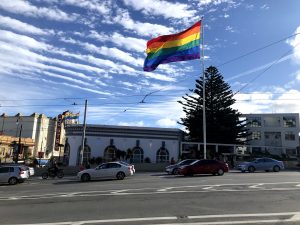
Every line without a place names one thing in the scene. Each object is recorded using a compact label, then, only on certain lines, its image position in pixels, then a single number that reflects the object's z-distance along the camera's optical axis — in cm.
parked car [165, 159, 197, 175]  1939
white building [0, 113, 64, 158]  6693
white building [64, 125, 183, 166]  3030
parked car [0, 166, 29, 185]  1793
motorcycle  2080
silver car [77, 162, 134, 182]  1715
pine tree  3810
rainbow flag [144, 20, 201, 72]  1826
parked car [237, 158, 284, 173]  2061
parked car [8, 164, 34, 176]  2171
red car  1747
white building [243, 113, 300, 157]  4756
